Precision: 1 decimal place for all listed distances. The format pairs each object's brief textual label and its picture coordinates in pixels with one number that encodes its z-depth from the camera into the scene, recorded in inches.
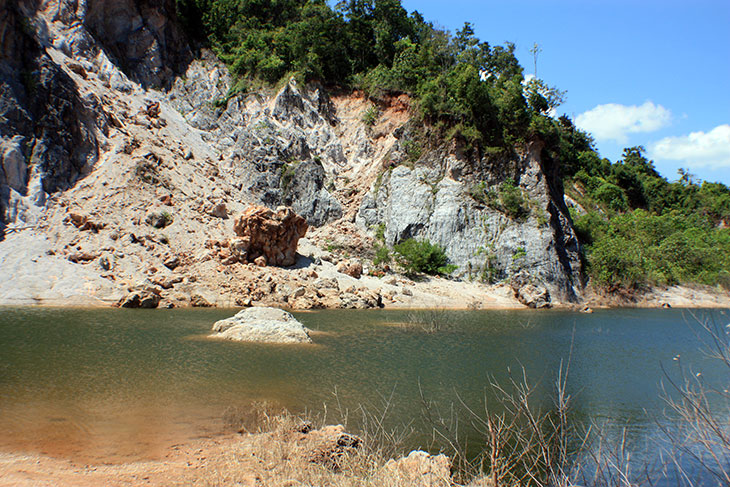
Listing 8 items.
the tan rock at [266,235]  1071.0
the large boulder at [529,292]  1182.3
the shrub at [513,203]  1352.1
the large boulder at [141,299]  836.6
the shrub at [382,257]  1270.9
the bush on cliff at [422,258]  1250.6
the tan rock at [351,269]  1156.3
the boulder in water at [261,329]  581.3
